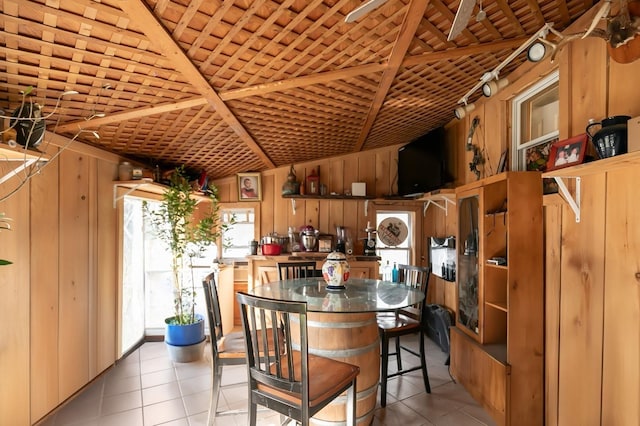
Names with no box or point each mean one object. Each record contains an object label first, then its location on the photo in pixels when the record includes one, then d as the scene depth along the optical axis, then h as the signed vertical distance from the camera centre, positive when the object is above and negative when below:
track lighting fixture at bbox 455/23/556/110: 1.69 +0.90
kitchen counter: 4.11 -0.68
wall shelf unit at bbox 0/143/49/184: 1.57 +0.29
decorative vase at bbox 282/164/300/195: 4.31 +0.34
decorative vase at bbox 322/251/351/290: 2.46 -0.45
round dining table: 1.96 -0.76
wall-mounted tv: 3.75 +0.57
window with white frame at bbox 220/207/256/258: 4.59 -0.27
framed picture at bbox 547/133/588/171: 1.62 +0.31
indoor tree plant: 3.29 -0.33
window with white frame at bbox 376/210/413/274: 4.54 -0.51
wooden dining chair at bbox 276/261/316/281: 3.42 -0.65
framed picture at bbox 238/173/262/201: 4.48 +0.33
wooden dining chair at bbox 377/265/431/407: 2.53 -0.95
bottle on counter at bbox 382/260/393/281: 4.55 -0.85
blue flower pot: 3.29 -1.25
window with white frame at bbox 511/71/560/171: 2.30 +0.68
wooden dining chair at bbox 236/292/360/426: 1.49 -0.87
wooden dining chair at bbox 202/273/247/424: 2.05 -0.92
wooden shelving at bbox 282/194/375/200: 4.32 +0.19
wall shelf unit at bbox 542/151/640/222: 1.30 +0.19
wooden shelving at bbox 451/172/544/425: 2.19 -0.66
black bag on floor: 3.49 -1.25
